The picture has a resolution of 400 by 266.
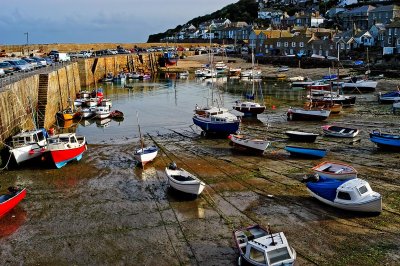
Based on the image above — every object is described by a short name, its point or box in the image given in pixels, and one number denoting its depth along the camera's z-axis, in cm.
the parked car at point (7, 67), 4955
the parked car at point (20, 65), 5046
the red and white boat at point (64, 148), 2582
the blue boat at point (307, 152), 2711
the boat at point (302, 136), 3152
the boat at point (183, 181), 2047
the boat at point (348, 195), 1828
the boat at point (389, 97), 4750
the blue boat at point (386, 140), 2812
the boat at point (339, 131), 3241
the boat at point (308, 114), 3950
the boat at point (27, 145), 2577
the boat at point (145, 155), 2612
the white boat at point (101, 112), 4316
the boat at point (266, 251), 1358
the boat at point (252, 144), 2811
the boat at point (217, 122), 3366
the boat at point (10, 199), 1905
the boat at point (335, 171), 2183
